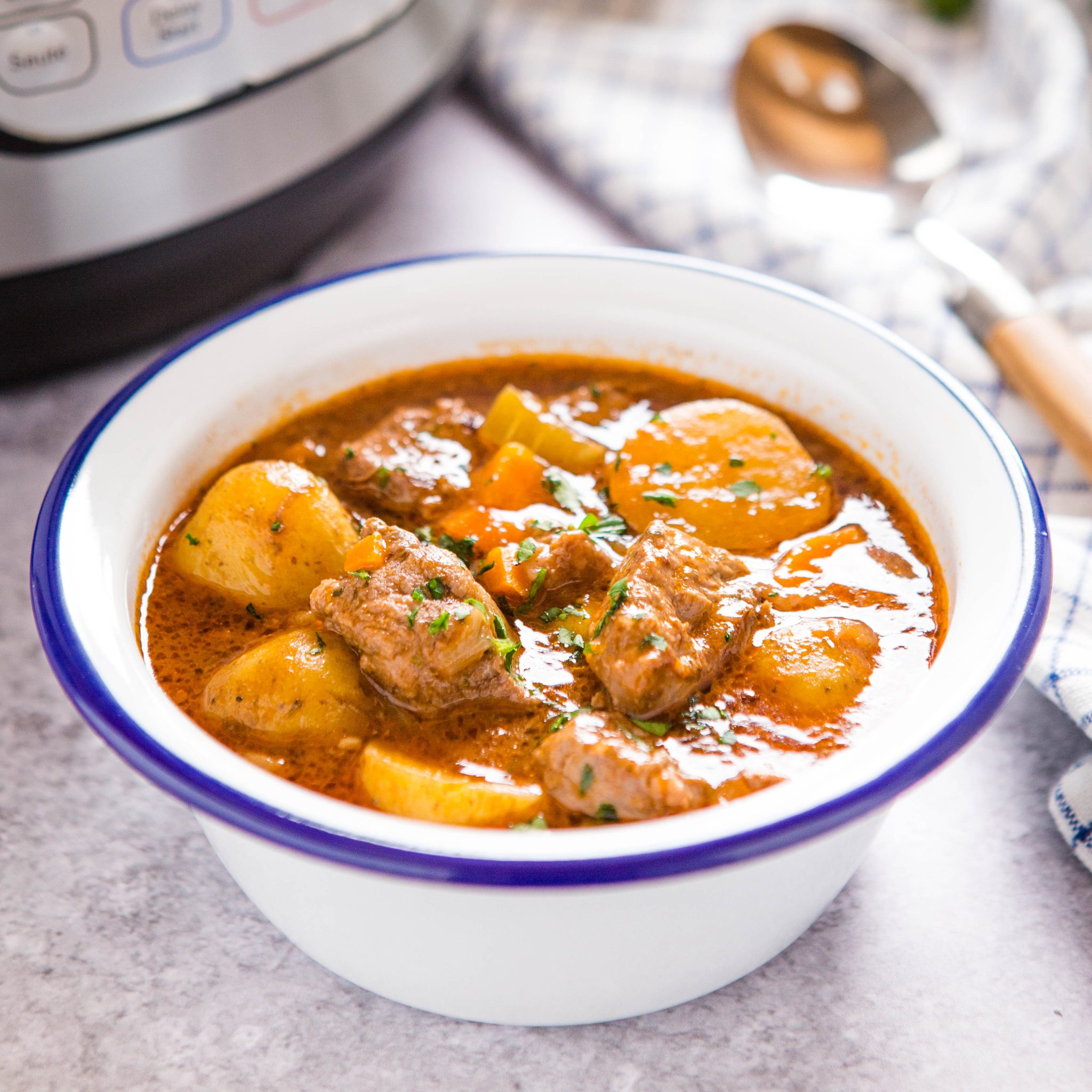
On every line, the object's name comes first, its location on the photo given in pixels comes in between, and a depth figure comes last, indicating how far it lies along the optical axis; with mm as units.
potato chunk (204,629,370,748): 371
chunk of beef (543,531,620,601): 390
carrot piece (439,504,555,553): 403
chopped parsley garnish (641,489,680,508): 407
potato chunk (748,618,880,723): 372
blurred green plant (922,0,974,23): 605
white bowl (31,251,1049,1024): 330
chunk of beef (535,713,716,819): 350
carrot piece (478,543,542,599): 390
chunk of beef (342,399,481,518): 412
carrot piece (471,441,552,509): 411
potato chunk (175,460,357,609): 393
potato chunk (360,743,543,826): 355
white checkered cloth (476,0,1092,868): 488
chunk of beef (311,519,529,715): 369
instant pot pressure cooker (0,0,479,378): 423
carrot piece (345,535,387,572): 383
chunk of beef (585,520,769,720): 367
